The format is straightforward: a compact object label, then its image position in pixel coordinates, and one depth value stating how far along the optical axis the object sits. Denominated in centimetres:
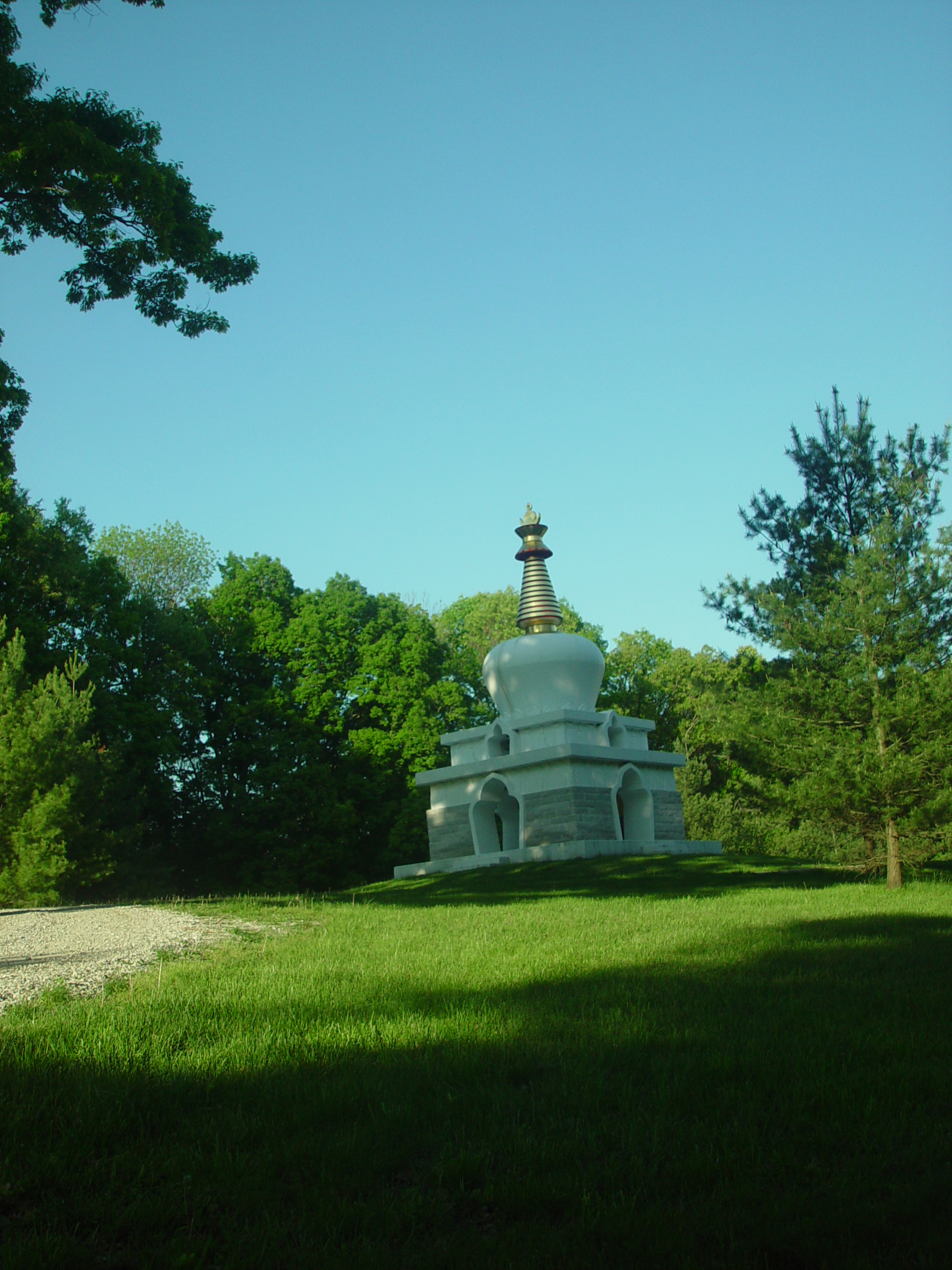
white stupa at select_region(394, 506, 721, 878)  2247
